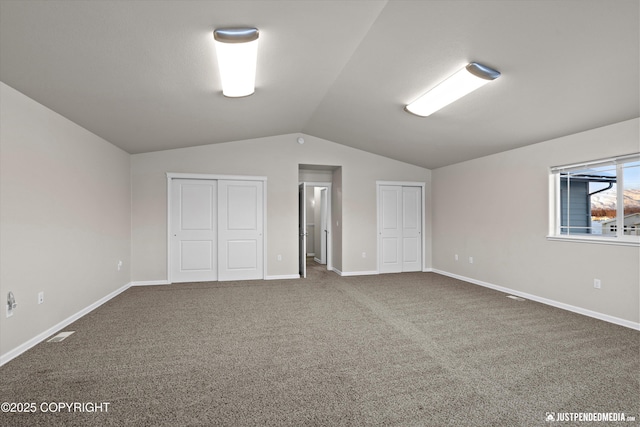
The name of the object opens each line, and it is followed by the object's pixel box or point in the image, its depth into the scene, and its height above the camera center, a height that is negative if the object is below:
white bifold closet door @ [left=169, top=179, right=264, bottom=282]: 5.75 -0.27
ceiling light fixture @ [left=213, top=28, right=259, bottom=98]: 2.35 +1.36
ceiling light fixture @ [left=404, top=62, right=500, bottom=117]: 2.88 +1.32
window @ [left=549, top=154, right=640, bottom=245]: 3.57 +0.17
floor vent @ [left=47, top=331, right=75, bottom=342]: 3.06 -1.21
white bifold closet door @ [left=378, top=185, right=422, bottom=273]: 6.73 -0.30
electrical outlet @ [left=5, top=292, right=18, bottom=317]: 2.63 -0.74
